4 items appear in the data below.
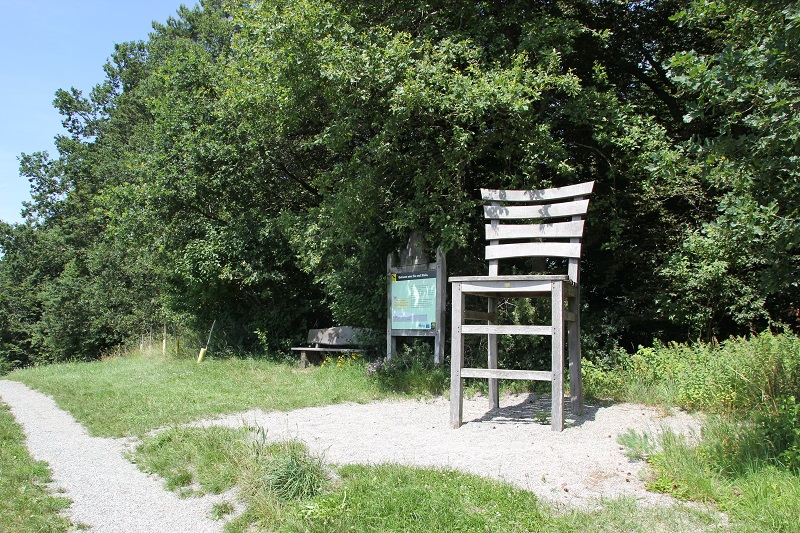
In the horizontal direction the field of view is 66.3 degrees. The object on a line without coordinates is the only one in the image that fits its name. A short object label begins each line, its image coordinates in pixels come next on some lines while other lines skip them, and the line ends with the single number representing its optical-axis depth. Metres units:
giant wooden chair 5.66
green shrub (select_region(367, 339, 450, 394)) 8.51
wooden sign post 9.68
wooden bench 12.75
